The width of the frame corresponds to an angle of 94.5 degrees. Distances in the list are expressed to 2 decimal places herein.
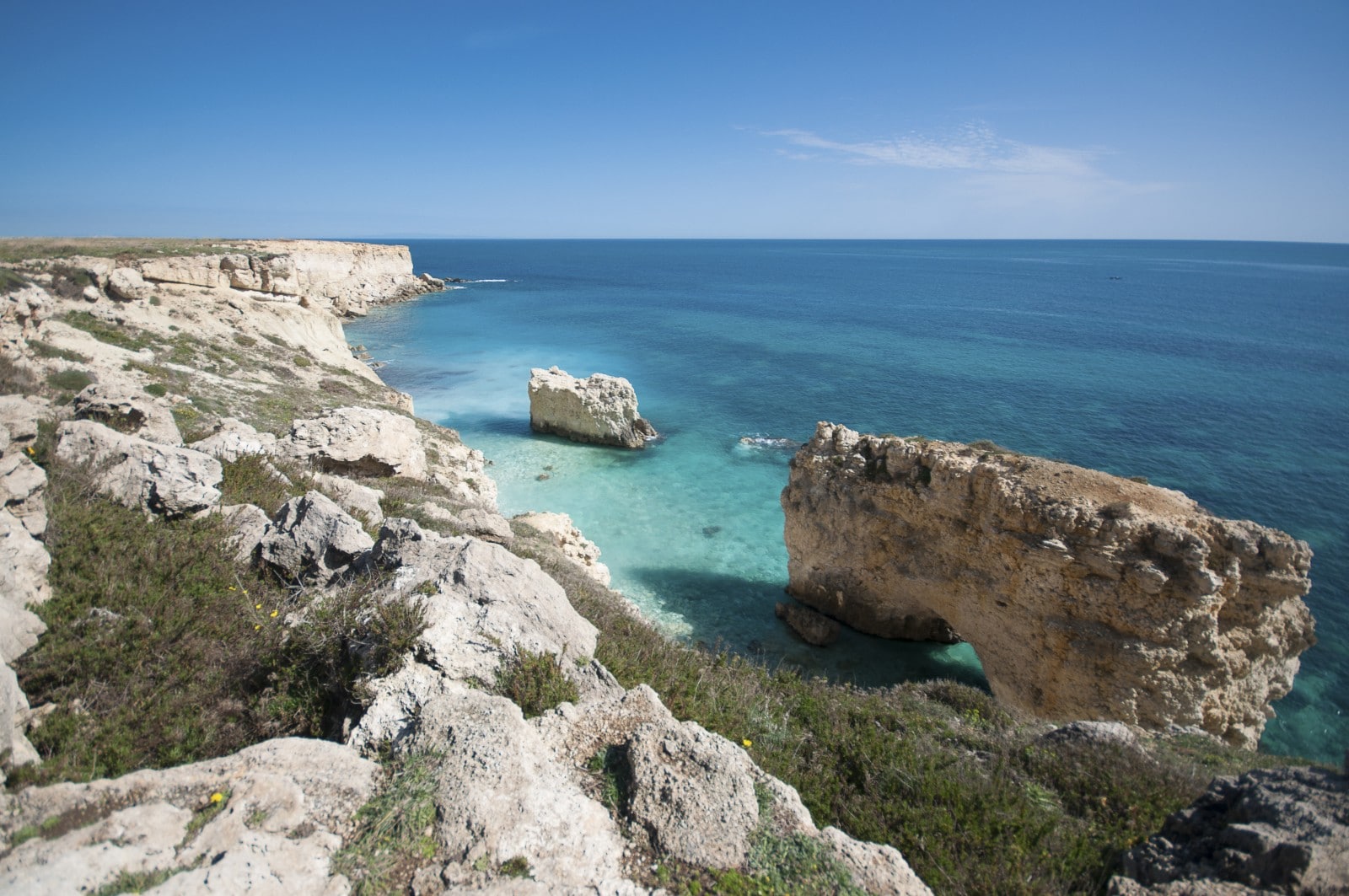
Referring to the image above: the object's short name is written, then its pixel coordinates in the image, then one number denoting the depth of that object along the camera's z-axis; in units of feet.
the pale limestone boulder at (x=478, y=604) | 18.74
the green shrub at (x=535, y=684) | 17.63
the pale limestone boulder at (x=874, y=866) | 13.12
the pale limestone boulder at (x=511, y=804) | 12.61
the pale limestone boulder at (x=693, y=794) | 13.48
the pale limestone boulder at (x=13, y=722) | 13.57
